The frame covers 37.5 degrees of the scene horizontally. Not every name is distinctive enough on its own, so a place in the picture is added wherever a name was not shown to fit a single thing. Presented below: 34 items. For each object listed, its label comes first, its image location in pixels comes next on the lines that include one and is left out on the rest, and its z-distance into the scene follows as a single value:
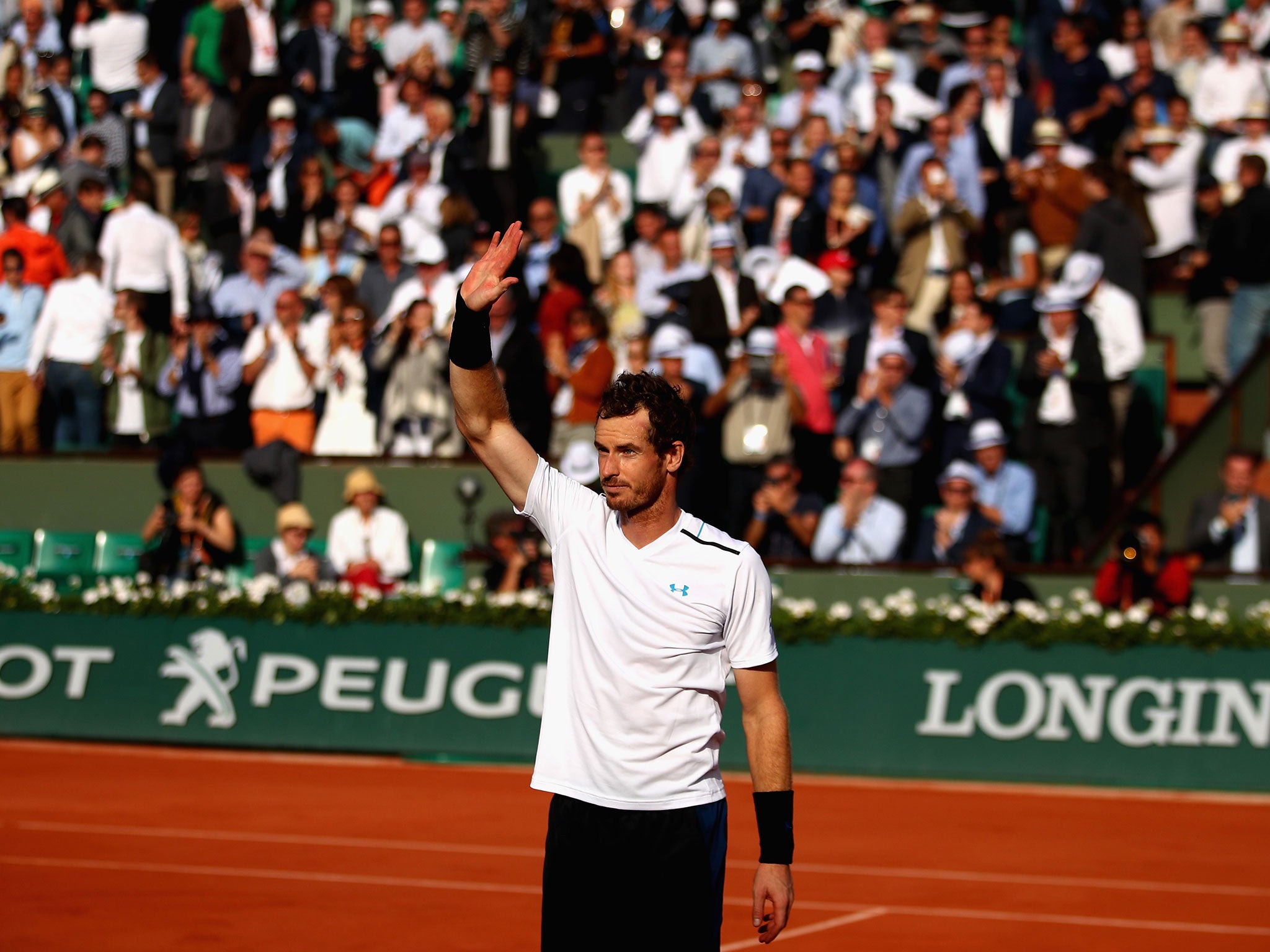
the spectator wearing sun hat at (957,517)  14.17
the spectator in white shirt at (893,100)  17.44
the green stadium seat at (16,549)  17.27
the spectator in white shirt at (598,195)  17.34
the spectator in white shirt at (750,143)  17.14
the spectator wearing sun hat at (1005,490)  14.55
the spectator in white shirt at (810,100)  17.58
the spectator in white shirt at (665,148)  17.69
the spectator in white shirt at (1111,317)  15.12
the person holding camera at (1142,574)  13.58
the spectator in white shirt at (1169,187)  16.45
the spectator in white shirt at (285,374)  16.56
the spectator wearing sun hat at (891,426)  14.72
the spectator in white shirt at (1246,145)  16.11
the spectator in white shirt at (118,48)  21.06
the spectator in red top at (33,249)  17.95
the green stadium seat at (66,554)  17.09
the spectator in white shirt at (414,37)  19.97
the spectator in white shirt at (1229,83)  17.06
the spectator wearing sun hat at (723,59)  18.39
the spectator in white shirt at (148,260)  17.58
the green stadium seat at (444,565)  16.17
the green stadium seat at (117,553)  16.81
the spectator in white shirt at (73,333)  17.31
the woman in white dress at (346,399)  16.33
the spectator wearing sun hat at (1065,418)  14.84
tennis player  4.60
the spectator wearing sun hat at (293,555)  14.84
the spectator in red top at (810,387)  15.13
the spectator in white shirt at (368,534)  15.37
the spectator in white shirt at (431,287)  16.16
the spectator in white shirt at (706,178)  16.86
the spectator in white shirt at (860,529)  14.53
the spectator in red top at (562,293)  15.73
